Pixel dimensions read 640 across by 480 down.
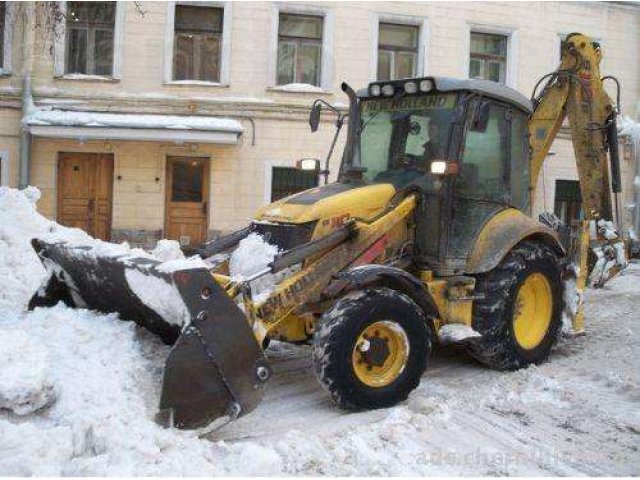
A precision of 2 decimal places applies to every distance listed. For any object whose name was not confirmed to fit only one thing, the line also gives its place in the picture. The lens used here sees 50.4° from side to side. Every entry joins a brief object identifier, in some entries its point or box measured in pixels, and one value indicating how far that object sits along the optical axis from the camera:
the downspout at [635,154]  16.67
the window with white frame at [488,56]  15.95
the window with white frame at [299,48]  14.90
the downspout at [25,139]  13.92
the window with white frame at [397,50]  15.34
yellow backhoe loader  4.33
